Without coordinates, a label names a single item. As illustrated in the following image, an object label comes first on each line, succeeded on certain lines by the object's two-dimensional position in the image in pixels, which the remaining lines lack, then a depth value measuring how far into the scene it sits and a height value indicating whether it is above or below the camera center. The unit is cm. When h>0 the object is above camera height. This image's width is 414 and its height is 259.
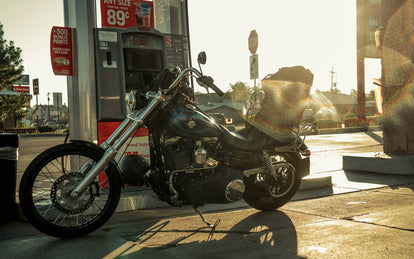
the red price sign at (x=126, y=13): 646 +150
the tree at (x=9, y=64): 3182 +391
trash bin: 449 -60
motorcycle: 367 -50
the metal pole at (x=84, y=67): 580 +62
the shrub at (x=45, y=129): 3583 -119
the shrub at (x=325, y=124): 2808 -128
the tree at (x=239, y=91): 8980 +340
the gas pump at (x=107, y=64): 584 +67
